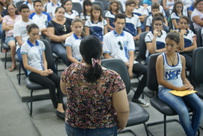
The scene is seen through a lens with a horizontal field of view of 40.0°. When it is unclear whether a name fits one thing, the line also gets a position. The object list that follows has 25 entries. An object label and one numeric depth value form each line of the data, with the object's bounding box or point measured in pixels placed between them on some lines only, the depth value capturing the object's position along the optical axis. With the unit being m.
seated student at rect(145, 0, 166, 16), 5.45
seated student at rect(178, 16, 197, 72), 3.87
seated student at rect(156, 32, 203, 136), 2.45
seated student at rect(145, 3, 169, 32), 4.68
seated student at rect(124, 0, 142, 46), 4.62
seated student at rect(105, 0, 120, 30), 4.86
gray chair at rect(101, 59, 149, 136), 2.36
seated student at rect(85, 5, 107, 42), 4.32
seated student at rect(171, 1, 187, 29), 5.05
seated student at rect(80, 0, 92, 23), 4.83
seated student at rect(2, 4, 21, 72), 4.21
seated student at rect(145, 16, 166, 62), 3.59
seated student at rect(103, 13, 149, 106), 3.41
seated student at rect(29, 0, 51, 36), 4.35
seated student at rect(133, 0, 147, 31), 5.34
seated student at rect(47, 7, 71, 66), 4.05
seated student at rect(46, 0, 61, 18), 5.22
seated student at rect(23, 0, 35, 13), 5.20
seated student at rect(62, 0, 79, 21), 4.71
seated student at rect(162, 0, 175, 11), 6.04
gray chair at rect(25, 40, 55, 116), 3.39
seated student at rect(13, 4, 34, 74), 3.78
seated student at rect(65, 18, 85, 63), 3.45
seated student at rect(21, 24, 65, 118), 3.06
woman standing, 1.46
